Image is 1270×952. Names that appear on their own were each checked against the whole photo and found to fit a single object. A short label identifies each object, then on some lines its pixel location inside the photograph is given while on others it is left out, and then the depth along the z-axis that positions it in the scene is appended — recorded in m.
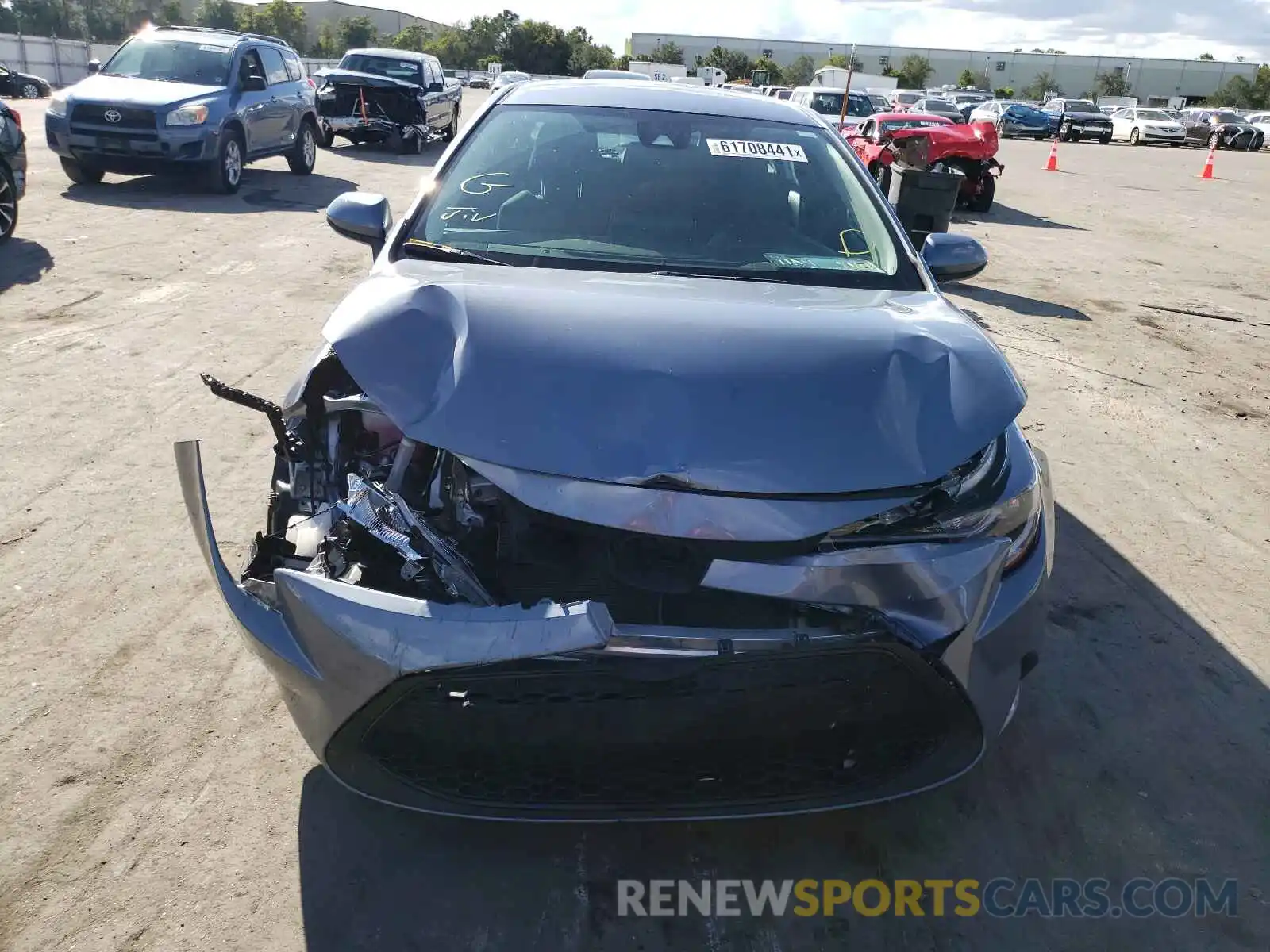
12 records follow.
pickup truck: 17.12
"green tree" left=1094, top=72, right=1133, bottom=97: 96.88
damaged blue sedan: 1.99
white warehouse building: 104.88
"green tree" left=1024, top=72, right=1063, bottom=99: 97.41
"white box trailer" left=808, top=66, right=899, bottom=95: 42.69
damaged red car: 13.75
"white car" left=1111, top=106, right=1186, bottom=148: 37.28
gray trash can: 10.04
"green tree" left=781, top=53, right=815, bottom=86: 82.31
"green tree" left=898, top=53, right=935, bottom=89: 92.56
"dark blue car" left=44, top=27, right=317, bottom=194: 10.72
